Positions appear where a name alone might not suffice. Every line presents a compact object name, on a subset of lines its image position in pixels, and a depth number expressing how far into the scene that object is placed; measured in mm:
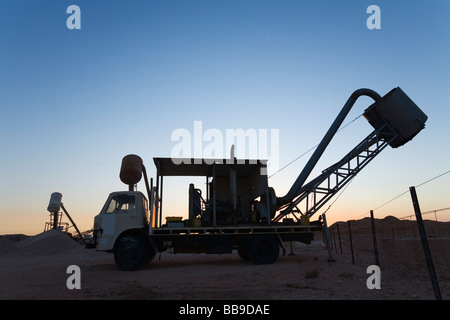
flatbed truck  11969
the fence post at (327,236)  12441
